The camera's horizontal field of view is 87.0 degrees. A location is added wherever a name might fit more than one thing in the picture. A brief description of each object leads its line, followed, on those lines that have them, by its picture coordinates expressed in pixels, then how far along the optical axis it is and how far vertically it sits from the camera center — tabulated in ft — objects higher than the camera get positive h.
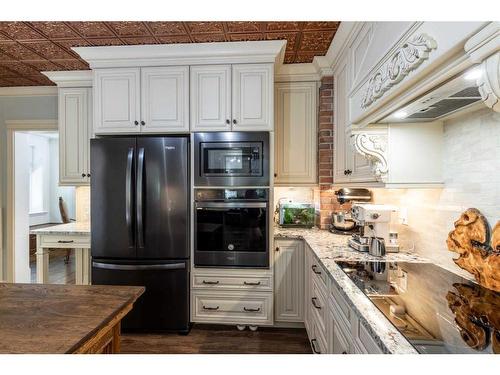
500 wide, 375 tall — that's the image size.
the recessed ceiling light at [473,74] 2.41 +1.09
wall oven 7.49 -1.21
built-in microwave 7.47 +0.76
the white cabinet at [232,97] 7.53 +2.54
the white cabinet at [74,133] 9.12 +1.82
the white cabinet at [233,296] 7.61 -3.21
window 18.43 +0.20
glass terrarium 8.86 -0.99
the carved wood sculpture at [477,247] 3.77 -0.97
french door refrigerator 7.38 -1.14
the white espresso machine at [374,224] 5.82 -0.89
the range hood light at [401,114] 4.16 +1.16
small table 8.45 -1.81
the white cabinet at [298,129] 8.73 +1.88
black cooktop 2.66 -1.55
